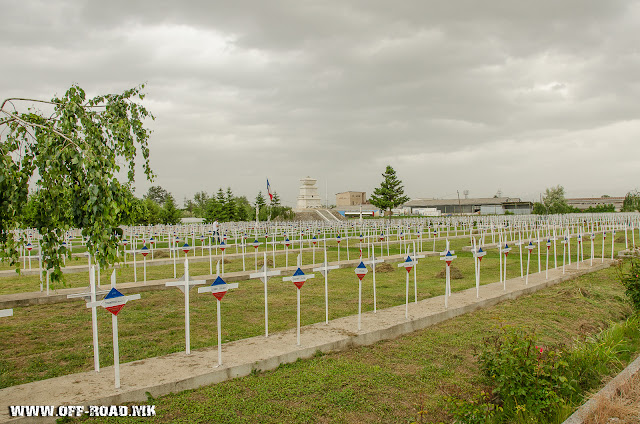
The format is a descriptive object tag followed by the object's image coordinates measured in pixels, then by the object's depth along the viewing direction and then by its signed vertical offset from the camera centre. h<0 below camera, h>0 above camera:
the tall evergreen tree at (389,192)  62.03 +3.13
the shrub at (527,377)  4.46 -1.84
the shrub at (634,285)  8.62 -1.63
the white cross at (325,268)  7.42 -0.91
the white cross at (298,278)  6.24 -0.90
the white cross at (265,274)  6.68 -0.88
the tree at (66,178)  3.85 +0.45
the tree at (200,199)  104.91 +5.68
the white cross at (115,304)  4.69 -0.93
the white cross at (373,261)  8.39 -0.94
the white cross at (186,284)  5.83 -0.88
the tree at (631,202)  83.38 +0.51
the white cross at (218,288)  5.57 -0.89
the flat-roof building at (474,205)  93.94 +1.30
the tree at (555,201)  75.88 +1.17
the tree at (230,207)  58.96 +1.69
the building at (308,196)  91.31 +4.45
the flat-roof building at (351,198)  150.38 +6.03
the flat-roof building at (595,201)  118.64 +1.57
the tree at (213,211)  57.00 +1.22
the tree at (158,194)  106.82 +7.16
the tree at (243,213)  66.36 +0.99
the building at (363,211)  110.81 +1.08
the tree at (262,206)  70.94 +2.09
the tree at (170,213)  51.56 +1.06
